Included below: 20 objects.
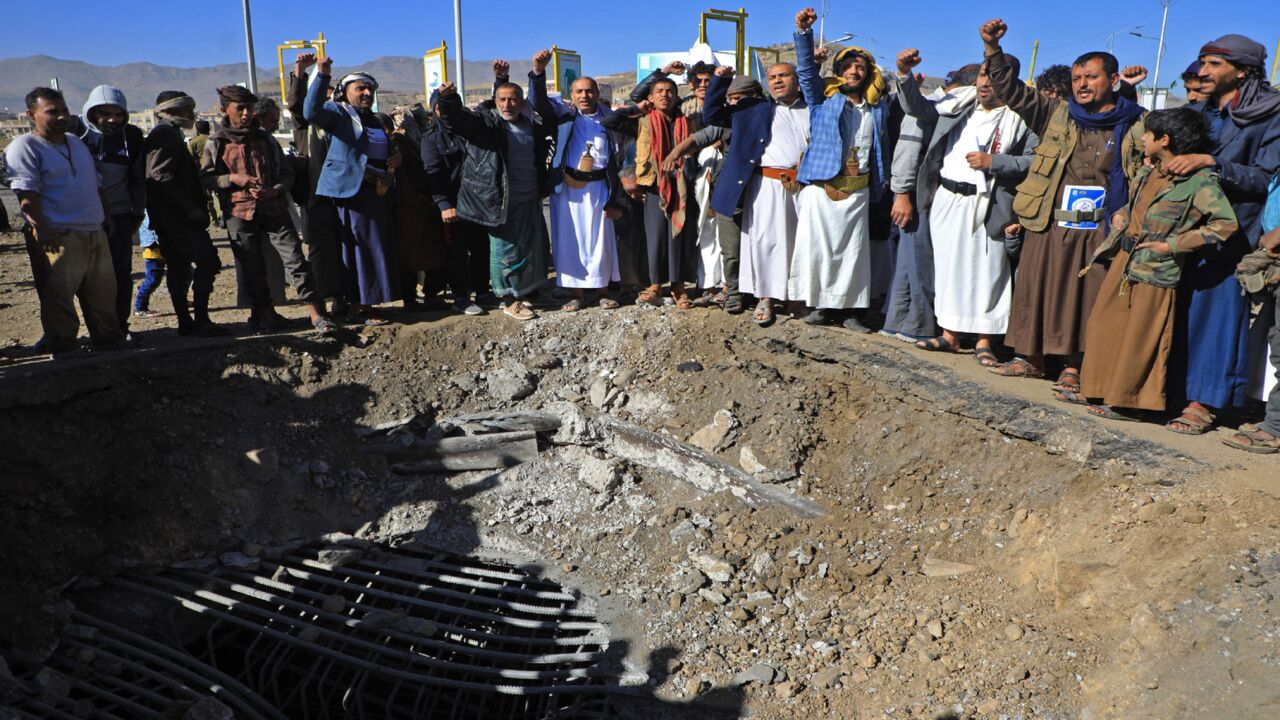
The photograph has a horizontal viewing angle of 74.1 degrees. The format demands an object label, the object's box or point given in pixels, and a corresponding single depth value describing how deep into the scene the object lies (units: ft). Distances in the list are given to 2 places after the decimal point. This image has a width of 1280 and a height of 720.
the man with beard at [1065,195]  14.70
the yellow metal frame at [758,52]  50.26
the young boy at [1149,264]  13.08
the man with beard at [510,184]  19.77
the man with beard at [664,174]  19.94
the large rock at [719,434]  17.28
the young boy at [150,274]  22.44
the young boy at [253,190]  18.17
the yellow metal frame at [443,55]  45.88
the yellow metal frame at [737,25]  48.21
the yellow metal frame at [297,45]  36.43
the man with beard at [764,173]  18.80
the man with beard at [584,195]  20.35
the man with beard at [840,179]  17.80
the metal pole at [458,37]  53.31
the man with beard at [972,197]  16.05
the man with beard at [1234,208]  13.07
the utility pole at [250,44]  50.67
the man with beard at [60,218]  16.15
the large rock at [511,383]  19.51
